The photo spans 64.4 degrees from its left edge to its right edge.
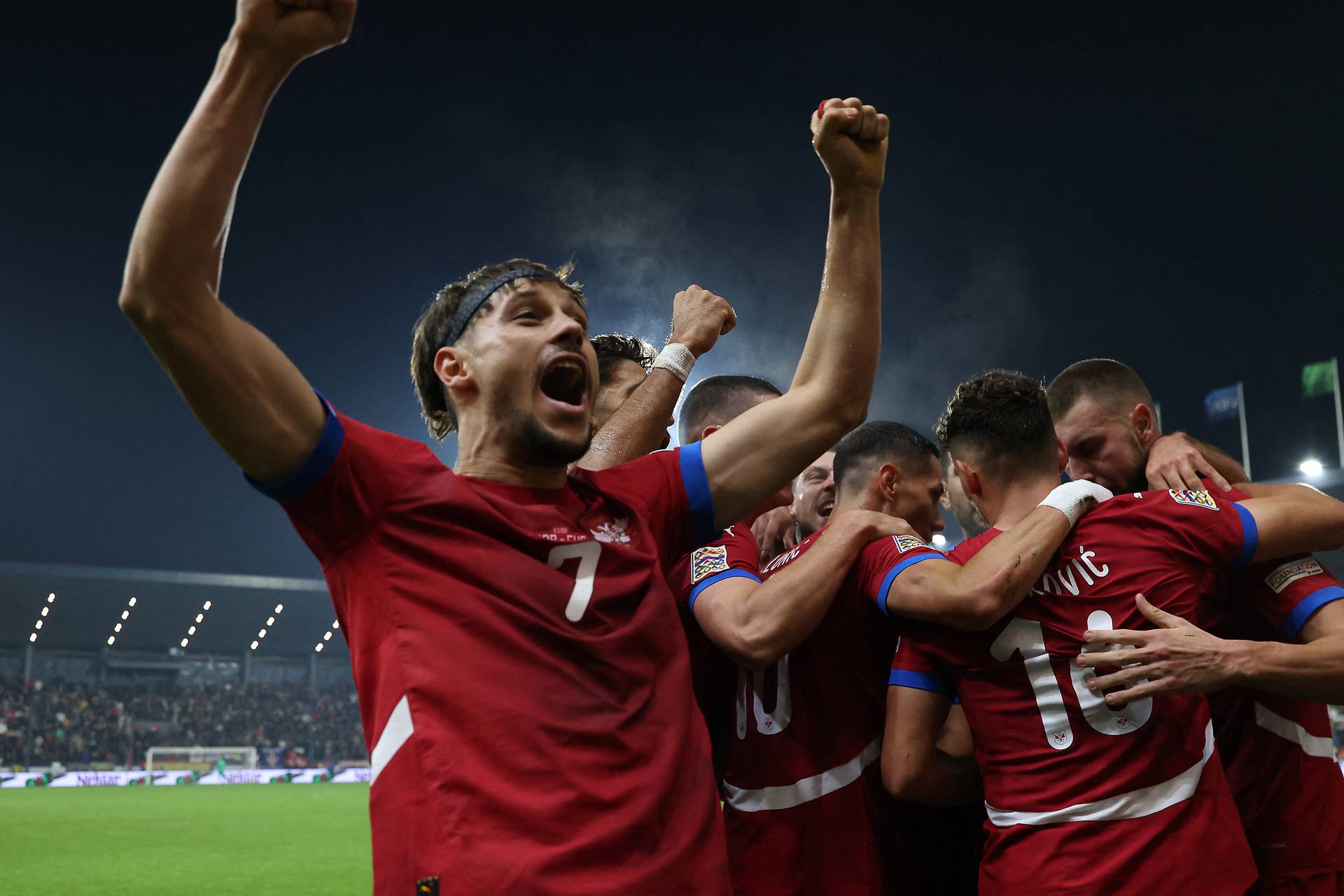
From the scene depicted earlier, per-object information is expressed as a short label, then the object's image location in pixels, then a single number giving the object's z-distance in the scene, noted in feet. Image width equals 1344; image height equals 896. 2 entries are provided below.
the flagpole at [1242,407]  95.50
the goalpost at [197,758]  128.26
